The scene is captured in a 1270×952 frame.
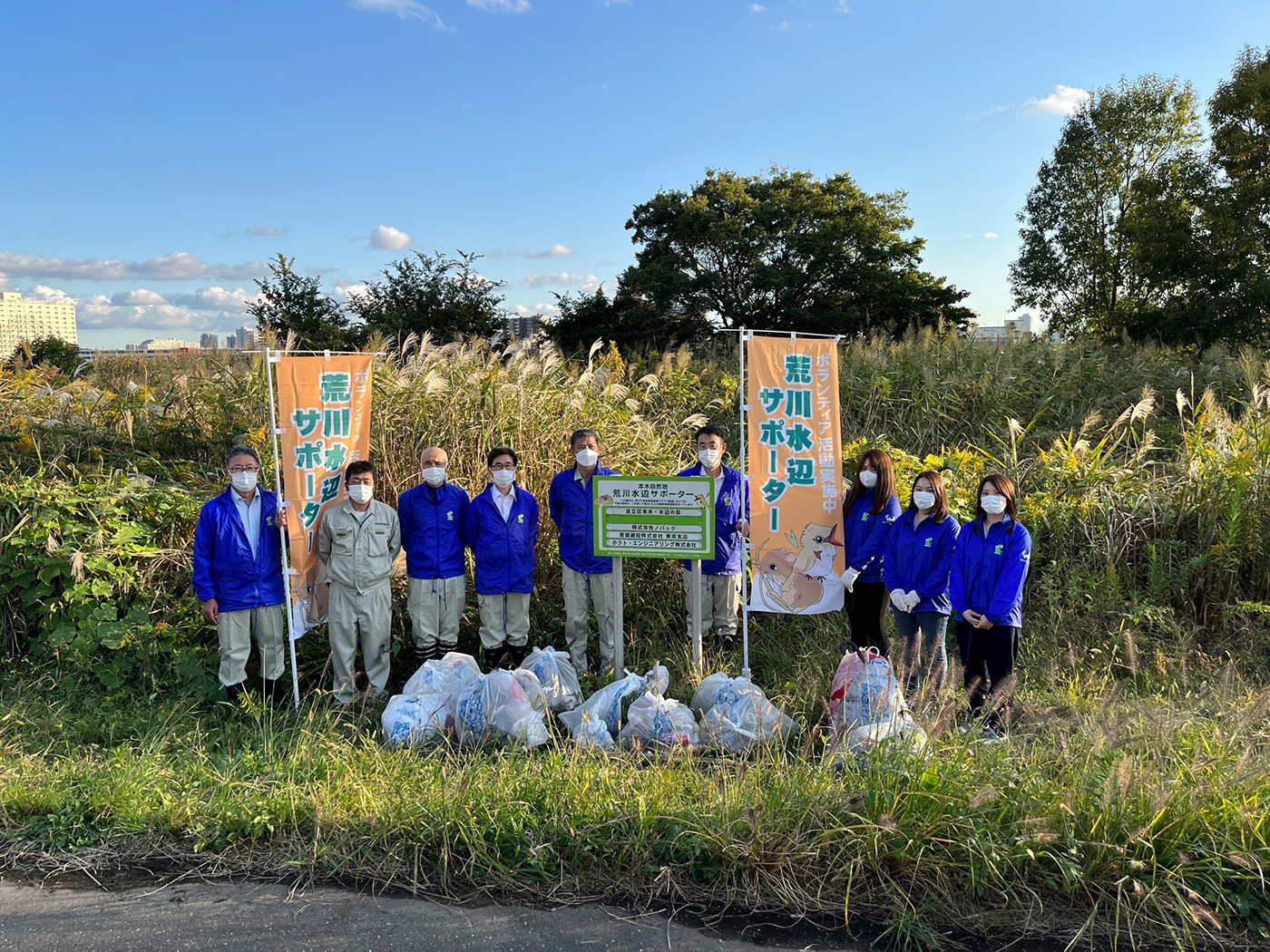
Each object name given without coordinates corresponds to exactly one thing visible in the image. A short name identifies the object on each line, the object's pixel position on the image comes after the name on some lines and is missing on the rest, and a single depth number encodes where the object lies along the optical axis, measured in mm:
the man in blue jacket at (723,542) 5527
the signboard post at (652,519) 5008
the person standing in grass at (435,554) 5359
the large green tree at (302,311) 14367
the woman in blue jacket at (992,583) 4484
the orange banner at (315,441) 5168
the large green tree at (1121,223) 14727
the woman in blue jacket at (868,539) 5238
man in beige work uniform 5164
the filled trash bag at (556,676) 4723
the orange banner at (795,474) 5480
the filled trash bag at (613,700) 4434
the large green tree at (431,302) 16125
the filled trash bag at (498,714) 4238
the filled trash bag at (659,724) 4195
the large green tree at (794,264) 20641
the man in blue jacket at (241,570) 4988
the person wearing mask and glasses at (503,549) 5395
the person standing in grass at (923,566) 4723
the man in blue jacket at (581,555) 5512
